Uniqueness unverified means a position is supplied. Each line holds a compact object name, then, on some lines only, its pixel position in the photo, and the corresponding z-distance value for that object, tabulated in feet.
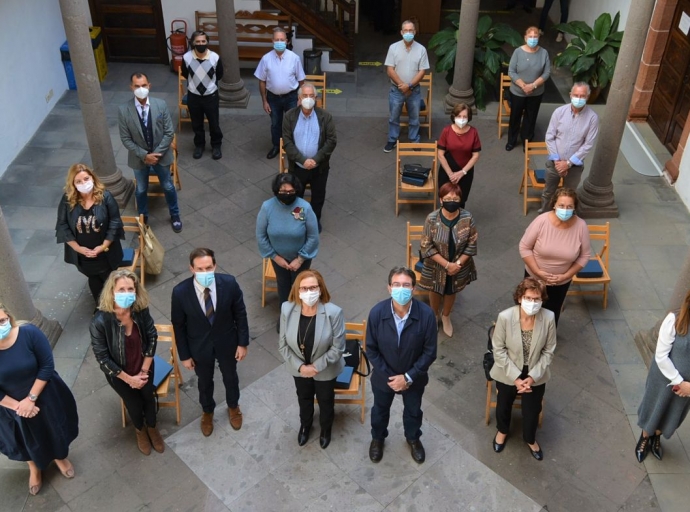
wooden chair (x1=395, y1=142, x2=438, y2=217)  29.68
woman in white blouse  18.16
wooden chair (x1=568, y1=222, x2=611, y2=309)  25.11
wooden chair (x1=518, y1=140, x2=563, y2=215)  30.30
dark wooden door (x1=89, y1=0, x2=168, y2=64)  41.24
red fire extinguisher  40.34
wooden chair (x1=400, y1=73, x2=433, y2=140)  35.76
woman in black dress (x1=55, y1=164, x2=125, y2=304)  21.95
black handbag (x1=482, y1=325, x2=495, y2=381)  19.36
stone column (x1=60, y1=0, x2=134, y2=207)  26.84
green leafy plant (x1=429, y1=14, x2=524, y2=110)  37.19
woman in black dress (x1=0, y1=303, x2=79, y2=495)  17.30
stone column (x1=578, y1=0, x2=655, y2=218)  26.43
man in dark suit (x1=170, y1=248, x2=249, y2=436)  18.42
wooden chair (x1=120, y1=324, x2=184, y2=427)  20.51
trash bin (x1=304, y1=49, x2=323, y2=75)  40.96
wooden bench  41.32
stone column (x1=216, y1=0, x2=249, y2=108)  35.58
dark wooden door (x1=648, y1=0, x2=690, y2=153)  33.53
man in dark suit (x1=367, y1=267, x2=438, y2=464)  17.75
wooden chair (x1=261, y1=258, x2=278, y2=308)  25.10
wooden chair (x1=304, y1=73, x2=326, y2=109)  35.99
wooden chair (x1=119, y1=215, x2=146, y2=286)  25.20
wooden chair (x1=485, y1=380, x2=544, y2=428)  20.77
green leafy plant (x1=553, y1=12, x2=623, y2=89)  36.86
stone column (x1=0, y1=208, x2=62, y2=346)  21.30
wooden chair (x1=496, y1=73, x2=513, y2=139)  36.07
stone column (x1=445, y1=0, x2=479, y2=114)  34.44
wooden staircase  40.86
